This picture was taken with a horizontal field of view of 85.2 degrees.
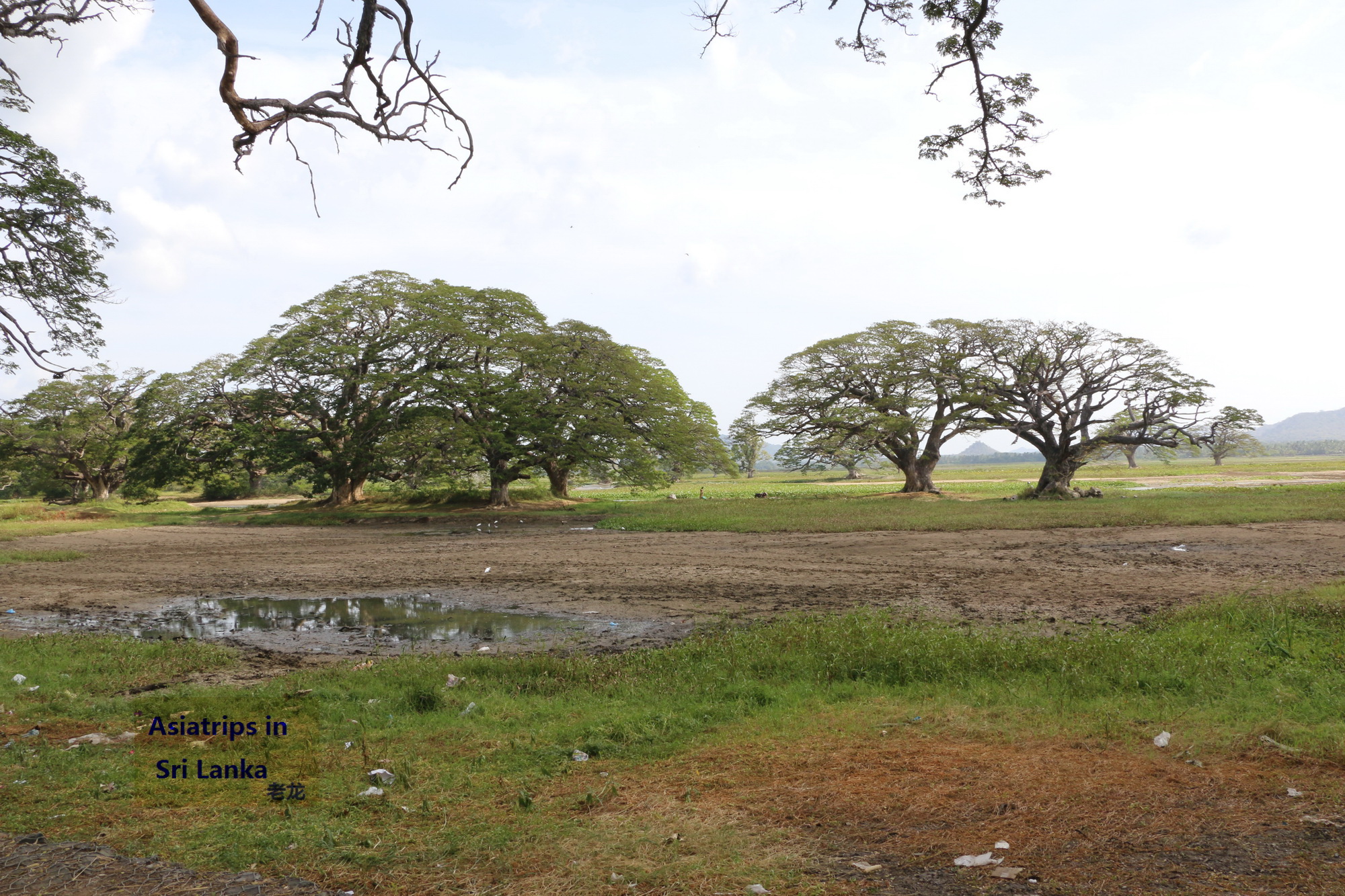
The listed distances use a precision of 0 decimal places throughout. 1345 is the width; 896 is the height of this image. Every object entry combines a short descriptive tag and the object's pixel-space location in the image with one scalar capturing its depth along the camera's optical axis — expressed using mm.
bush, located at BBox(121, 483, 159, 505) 38094
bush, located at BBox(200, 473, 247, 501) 45638
